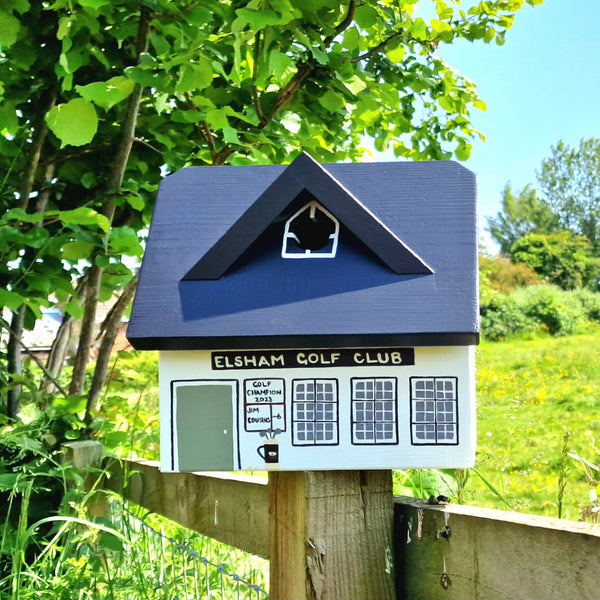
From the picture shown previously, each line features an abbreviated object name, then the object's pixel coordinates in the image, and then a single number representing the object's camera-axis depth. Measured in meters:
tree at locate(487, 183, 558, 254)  48.97
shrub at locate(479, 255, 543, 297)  28.97
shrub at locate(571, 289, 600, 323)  22.72
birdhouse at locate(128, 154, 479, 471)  1.39
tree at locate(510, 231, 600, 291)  33.88
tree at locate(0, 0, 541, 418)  2.24
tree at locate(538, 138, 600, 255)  46.42
